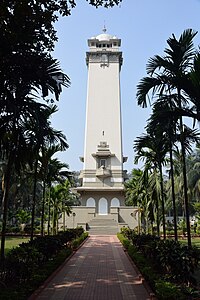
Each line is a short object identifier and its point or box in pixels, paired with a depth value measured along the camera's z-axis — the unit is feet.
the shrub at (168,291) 19.72
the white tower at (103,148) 127.65
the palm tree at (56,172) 57.00
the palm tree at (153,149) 46.02
